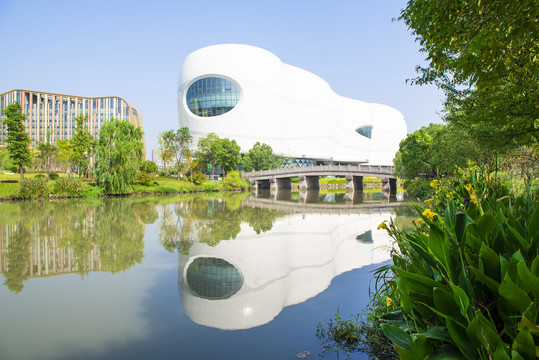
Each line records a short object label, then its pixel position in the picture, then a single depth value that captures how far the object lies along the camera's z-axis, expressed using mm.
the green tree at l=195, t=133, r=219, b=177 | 46803
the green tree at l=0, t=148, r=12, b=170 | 51738
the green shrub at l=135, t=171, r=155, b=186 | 33938
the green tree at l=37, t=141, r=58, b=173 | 55131
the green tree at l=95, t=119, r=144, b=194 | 28062
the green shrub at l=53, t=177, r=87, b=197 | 26969
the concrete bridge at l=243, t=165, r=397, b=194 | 35344
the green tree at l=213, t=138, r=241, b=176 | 46344
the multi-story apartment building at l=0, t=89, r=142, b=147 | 113656
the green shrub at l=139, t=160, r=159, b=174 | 39088
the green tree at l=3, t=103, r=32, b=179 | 30641
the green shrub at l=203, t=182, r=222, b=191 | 40594
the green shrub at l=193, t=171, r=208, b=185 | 43825
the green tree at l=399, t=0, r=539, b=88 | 3850
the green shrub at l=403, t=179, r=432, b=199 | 23944
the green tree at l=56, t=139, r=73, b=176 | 37781
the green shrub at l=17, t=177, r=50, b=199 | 25184
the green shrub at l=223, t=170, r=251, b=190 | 43400
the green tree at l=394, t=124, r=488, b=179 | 17292
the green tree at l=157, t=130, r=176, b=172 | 44781
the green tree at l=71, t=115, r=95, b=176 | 37750
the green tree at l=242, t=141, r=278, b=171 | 51562
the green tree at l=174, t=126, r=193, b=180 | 45344
